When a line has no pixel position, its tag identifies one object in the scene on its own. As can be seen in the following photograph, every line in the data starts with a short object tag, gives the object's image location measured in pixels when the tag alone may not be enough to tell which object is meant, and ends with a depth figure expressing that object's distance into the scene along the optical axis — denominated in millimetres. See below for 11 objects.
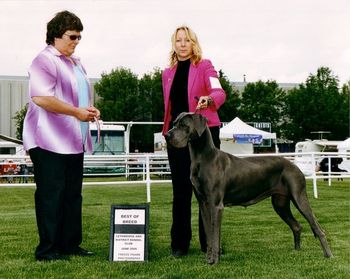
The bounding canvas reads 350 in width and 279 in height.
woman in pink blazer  4867
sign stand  4711
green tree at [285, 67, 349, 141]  51844
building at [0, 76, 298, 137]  59688
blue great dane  4383
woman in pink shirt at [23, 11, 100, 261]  4512
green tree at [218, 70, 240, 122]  51438
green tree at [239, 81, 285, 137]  53031
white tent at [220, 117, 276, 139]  28031
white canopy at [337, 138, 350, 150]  23736
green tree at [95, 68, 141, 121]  51294
